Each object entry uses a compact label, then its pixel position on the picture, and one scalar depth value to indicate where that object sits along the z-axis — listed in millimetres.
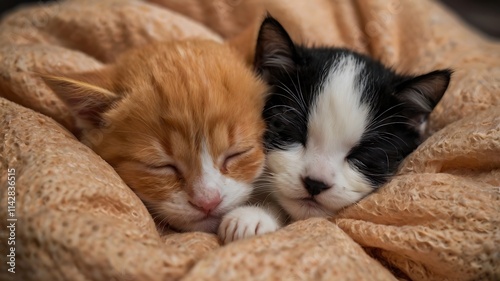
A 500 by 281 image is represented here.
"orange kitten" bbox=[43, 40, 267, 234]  241
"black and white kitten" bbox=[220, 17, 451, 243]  250
